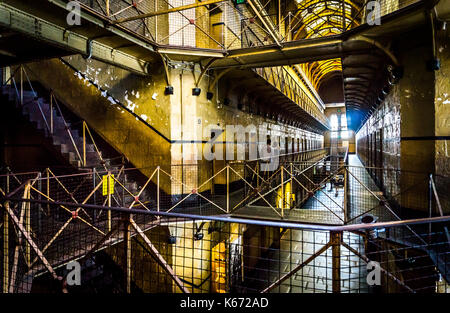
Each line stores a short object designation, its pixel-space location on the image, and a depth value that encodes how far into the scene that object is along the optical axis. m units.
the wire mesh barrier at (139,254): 2.62
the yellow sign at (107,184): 5.78
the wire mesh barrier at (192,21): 5.68
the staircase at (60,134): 7.11
